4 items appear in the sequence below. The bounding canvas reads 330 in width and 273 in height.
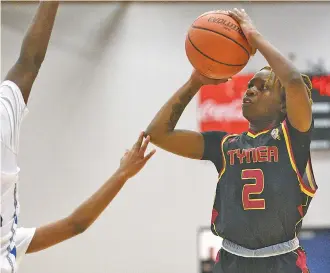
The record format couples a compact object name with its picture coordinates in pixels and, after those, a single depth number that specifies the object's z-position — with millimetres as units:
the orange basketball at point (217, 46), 5449
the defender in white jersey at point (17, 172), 3231
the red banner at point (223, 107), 11947
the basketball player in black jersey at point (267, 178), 5208
